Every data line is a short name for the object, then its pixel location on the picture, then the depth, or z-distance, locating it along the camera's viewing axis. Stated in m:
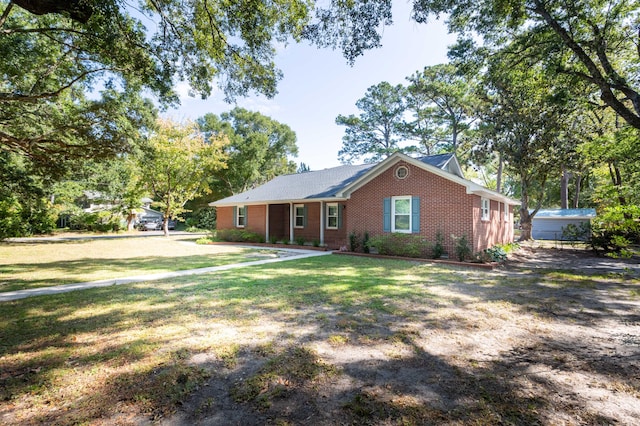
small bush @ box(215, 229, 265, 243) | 19.36
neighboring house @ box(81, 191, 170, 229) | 31.80
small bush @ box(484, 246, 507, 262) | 11.27
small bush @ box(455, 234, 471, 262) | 11.17
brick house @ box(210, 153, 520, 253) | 11.90
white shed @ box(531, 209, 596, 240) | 25.67
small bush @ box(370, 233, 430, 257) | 12.15
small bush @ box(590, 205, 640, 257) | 6.08
